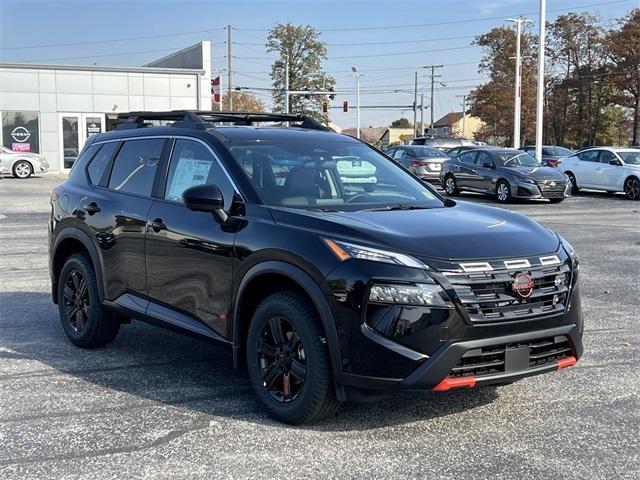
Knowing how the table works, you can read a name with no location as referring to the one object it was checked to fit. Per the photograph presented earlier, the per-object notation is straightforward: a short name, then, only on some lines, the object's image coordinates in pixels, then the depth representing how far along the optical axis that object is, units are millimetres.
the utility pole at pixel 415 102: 89281
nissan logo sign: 36250
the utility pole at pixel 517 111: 36906
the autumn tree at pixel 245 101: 88312
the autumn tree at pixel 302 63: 86381
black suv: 4000
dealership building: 36156
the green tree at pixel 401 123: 170375
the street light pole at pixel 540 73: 31127
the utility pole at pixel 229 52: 65850
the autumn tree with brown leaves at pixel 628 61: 58250
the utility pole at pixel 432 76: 95562
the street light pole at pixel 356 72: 73750
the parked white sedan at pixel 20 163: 31266
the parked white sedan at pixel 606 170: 23109
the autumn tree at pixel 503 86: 67875
